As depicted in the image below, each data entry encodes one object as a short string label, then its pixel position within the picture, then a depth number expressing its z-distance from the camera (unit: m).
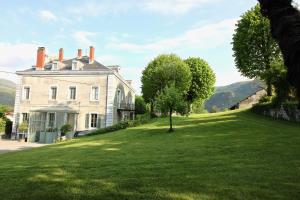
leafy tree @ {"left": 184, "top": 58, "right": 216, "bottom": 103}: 32.09
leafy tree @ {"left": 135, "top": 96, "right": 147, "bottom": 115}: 37.24
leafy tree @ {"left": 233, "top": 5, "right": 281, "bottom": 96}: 22.90
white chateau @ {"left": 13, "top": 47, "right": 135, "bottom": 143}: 24.09
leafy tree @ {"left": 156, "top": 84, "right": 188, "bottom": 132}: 14.93
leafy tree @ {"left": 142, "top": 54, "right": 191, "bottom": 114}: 26.80
